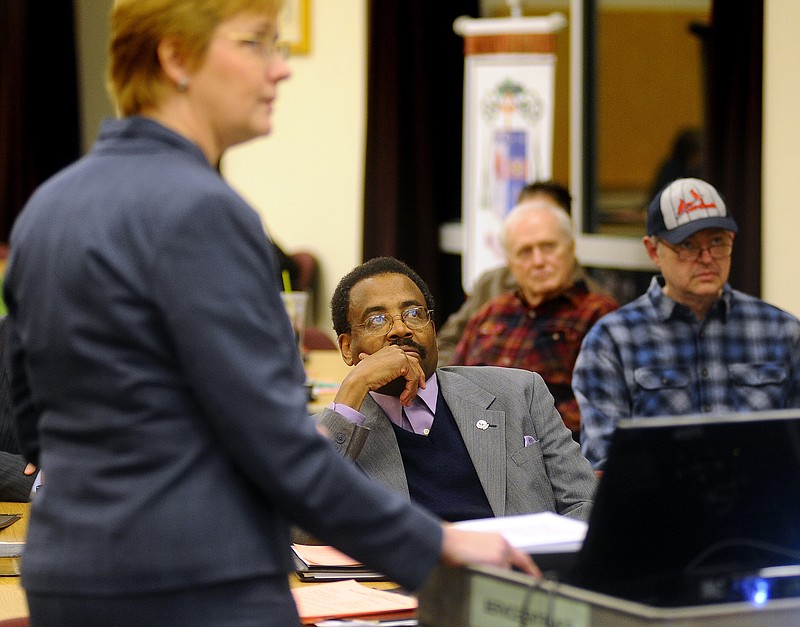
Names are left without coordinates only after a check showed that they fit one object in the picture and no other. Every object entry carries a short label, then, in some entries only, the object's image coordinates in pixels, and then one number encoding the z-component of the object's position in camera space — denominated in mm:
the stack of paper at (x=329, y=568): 3879
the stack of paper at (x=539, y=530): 2963
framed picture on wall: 14227
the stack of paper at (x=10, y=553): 4199
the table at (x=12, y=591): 3633
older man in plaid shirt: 7816
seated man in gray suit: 4465
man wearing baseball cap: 6359
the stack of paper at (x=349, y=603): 3402
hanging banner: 10977
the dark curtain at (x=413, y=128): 12984
